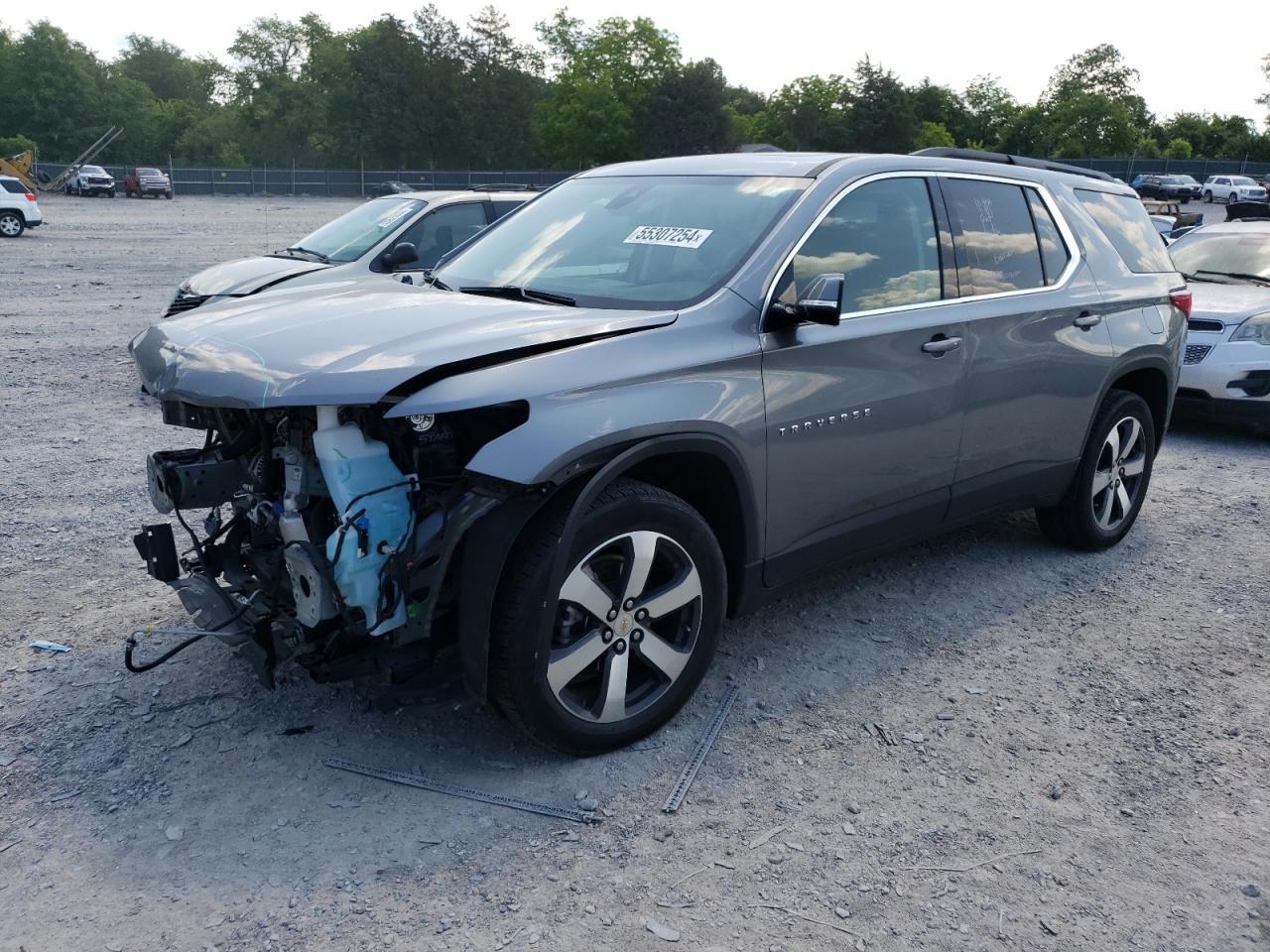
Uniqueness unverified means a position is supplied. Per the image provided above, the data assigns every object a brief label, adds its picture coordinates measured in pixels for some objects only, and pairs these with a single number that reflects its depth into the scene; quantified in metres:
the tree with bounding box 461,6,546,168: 86.50
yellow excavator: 47.53
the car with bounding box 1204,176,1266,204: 53.94
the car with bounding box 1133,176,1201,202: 54.59
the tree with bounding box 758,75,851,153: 85.06
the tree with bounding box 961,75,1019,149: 97.81
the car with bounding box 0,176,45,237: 26.39
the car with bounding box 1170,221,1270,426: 8.17
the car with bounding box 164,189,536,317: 8.77
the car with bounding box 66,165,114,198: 53.47
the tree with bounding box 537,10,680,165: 82.44
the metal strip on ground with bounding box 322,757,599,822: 3.22
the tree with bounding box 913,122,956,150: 86.01
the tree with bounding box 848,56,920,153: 82.88
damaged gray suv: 3.13
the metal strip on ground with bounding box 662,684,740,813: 3.30
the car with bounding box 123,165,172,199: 55.06
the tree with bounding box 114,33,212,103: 120.94
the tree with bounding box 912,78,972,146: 95.00
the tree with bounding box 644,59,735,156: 78.75
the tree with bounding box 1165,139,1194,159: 77.44
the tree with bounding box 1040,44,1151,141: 96.31
